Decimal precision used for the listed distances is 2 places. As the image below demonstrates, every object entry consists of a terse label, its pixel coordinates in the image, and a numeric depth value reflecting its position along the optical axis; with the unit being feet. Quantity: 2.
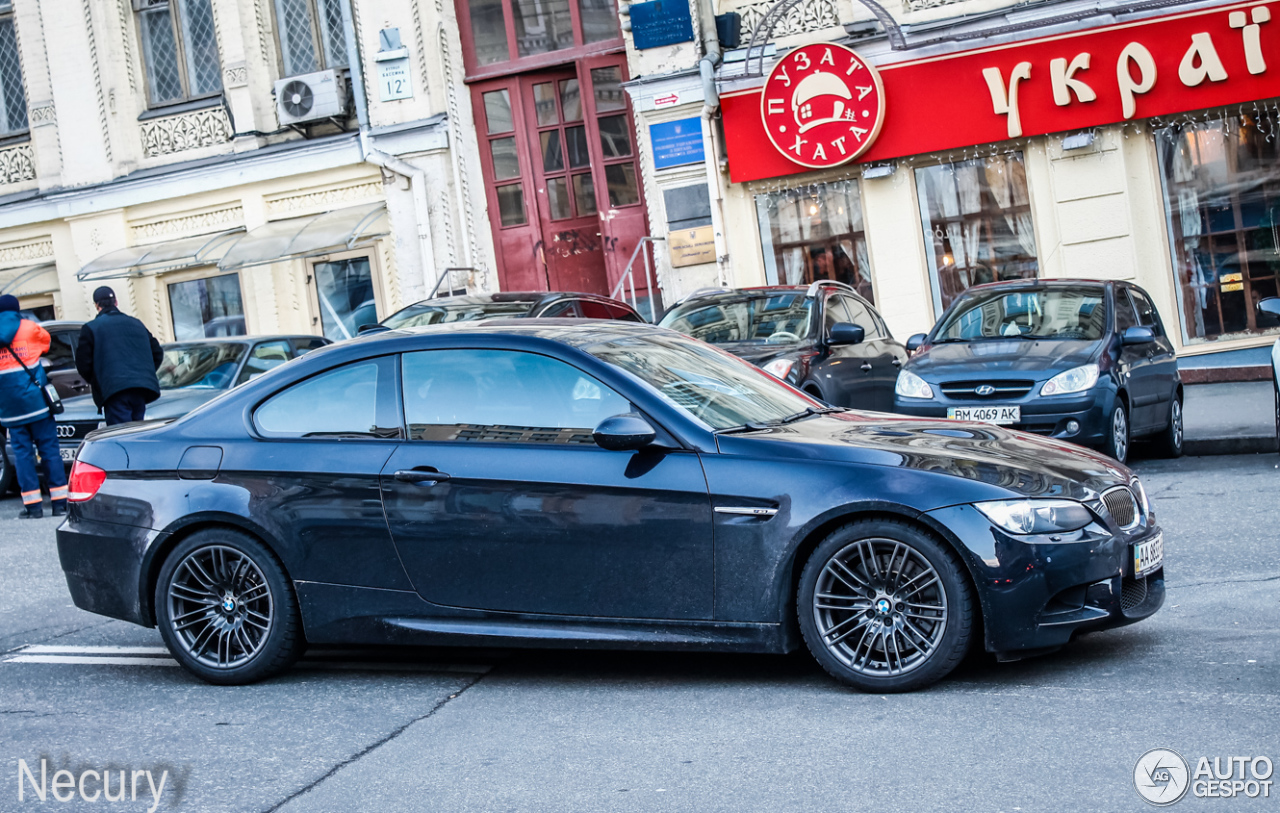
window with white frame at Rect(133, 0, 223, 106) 71.41
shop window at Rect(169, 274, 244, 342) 71.72
